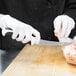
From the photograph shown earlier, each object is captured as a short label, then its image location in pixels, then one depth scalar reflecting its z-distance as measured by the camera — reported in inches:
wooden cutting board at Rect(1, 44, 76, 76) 39.5
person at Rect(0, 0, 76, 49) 51.4
